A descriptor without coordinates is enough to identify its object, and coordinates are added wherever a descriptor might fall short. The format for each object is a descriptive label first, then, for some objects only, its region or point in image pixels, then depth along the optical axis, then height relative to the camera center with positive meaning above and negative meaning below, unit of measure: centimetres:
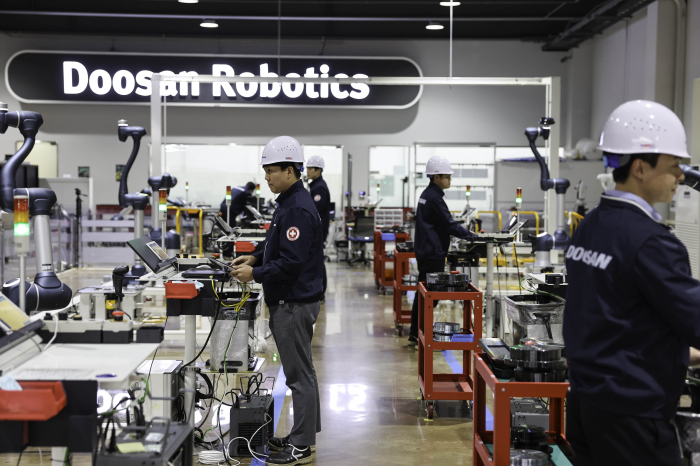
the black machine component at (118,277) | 527 -66
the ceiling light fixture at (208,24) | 1277 +326
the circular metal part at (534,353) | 265 -62
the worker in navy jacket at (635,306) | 187 -31
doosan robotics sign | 1436 +251
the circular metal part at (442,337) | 471 -99
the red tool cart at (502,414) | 257 -92
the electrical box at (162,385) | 339 -97
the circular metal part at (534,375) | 265 -70
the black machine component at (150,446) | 224 -88
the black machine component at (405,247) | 792 -60
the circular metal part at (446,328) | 494 -97
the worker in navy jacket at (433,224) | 607 -25
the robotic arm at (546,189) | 769 +0
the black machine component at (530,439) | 284 -102
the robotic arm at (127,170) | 789 +28
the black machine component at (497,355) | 272 -66
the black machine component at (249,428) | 382 -133
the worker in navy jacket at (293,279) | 358 -45
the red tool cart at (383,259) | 942 -92
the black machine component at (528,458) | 267 -104
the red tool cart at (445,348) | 458 -106
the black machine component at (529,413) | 350 -115
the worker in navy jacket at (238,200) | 1057 -8
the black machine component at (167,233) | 778 -44
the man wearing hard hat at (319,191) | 762 +5
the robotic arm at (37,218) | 443 -17
